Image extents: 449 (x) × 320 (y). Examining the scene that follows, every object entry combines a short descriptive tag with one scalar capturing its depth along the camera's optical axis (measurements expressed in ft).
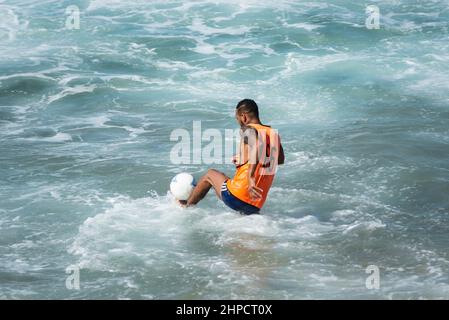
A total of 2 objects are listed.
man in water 53.01
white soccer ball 58.85
